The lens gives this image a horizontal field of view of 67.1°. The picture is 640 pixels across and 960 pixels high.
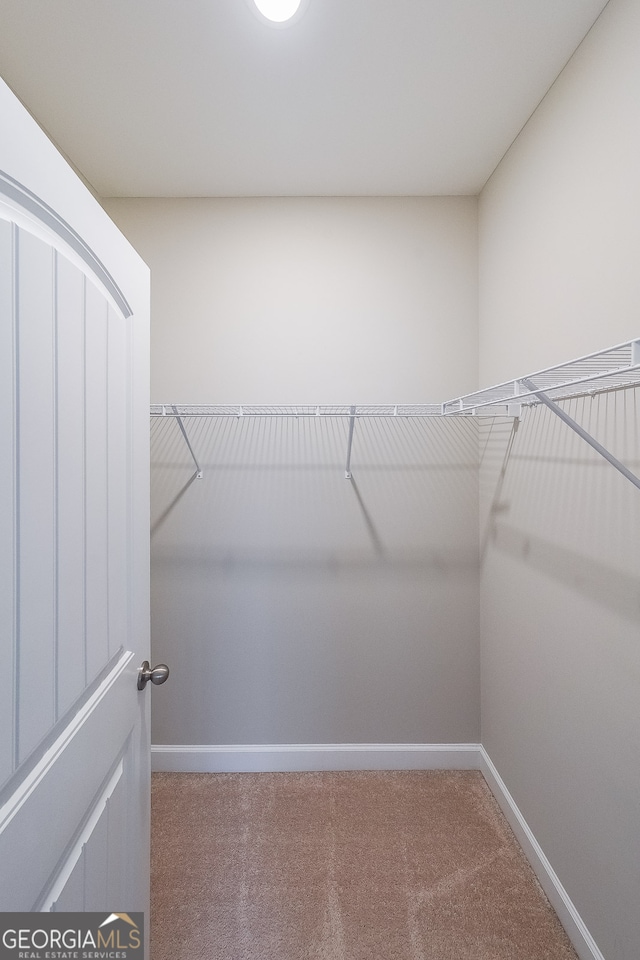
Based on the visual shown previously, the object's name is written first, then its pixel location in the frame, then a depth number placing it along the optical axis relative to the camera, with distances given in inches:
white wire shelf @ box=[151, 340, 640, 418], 40.6
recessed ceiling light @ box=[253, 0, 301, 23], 46.0
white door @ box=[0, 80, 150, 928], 25.7
